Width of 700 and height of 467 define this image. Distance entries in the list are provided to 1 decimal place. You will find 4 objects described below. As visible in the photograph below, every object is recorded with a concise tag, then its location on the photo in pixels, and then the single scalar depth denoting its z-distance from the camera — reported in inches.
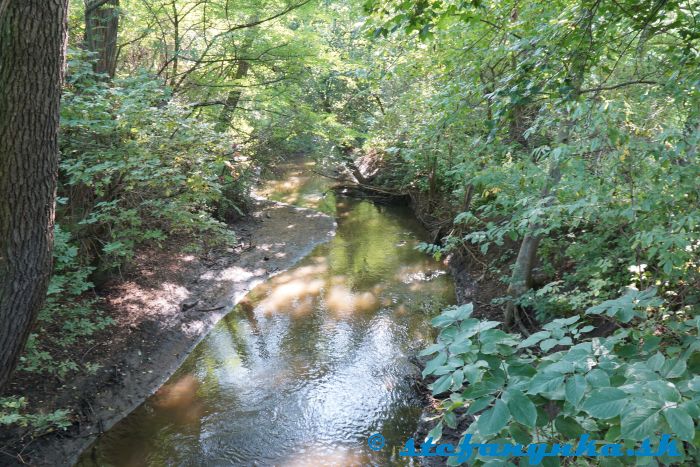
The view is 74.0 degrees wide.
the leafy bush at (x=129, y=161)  210.4
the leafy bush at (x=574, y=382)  54.2
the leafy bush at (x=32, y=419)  157.4
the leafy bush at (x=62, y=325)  196.1
